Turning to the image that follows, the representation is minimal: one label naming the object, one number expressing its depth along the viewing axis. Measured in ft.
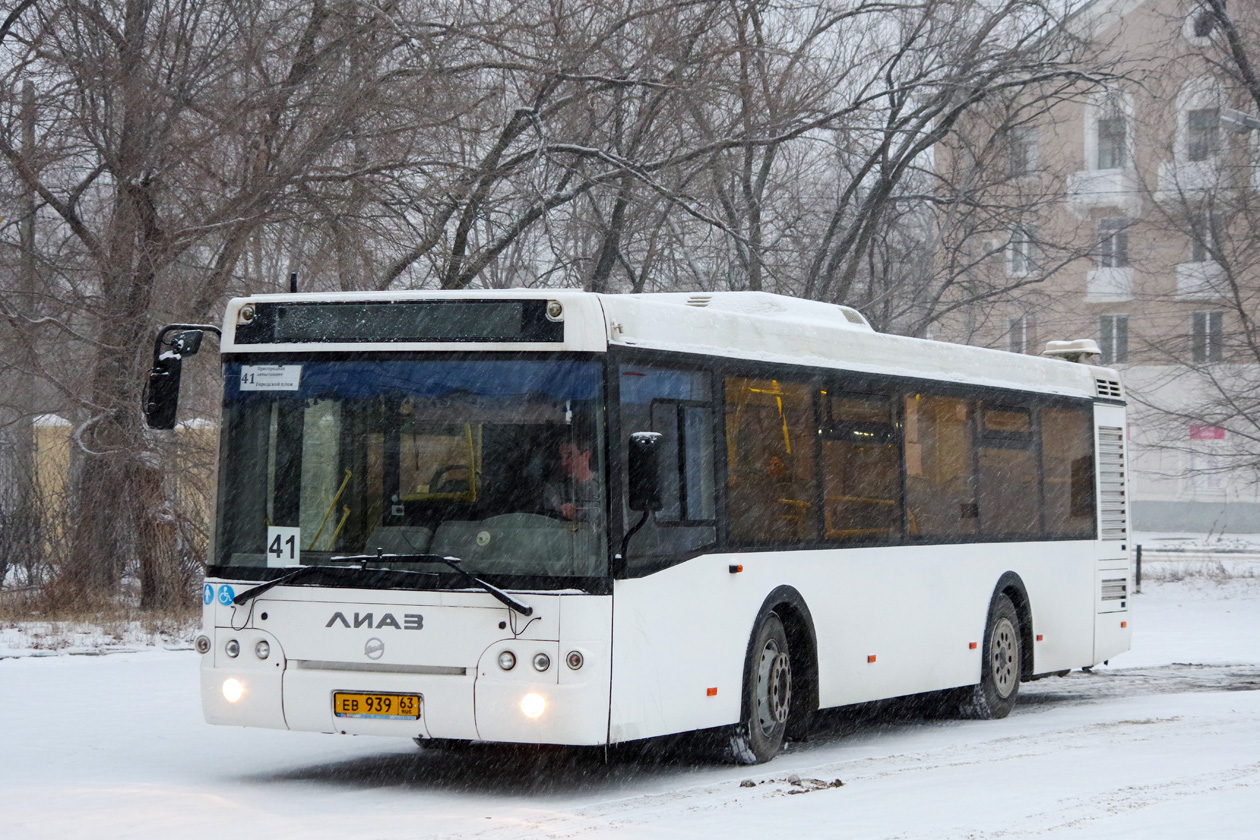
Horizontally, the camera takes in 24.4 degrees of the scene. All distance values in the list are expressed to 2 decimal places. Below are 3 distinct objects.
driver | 50.12
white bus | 49.91
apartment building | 158.63
